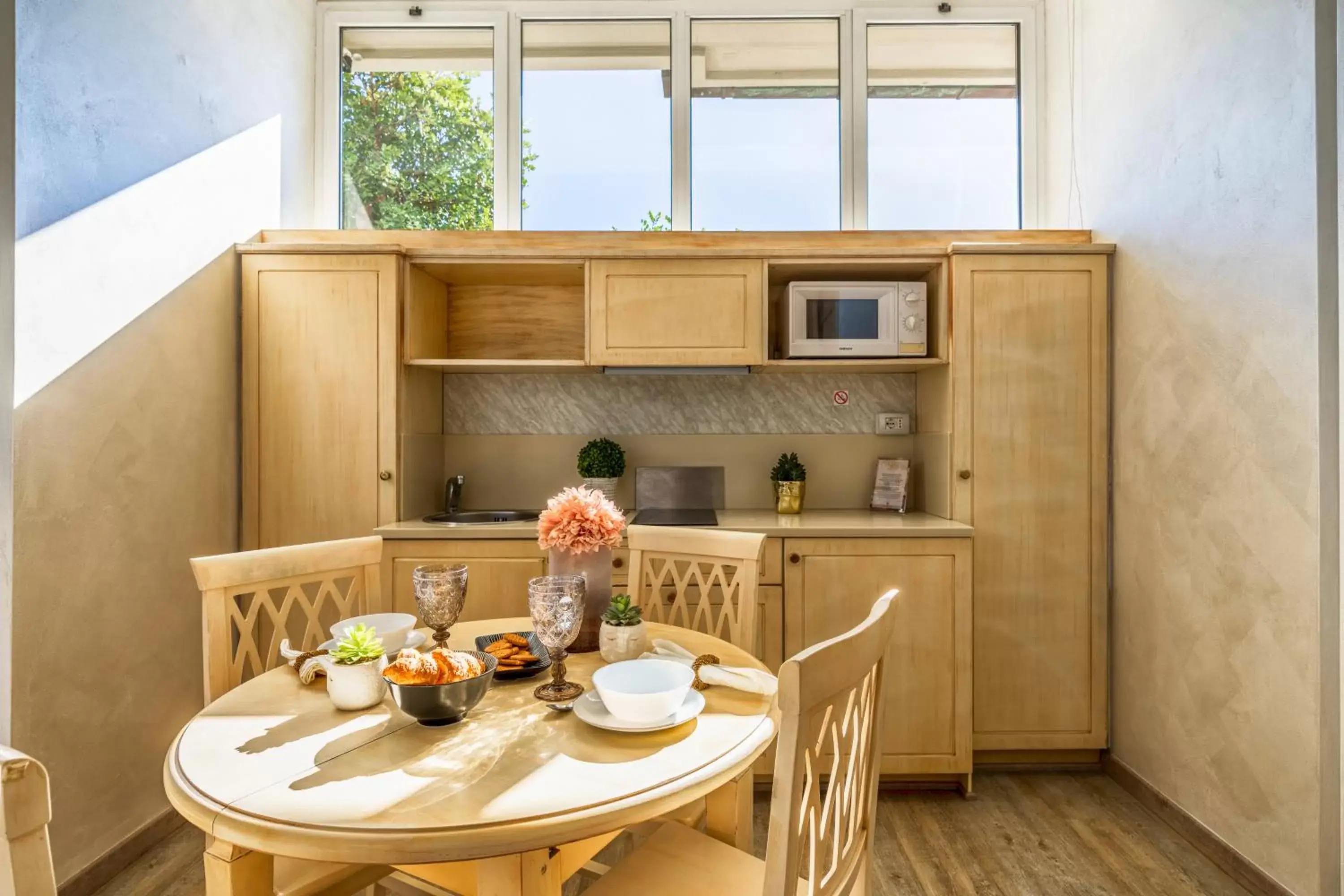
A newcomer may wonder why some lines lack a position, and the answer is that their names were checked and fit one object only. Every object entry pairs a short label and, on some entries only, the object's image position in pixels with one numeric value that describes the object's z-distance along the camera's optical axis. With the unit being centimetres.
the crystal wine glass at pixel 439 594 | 133
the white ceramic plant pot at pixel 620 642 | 137
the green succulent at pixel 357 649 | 114
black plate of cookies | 131
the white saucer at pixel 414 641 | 140
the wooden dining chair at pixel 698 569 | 178
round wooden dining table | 82
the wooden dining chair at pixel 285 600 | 126
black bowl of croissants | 105
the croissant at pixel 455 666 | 108
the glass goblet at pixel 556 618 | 120
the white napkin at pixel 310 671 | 127
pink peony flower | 144
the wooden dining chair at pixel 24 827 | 58
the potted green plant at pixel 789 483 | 284
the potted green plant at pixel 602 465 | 284
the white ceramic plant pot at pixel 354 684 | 115
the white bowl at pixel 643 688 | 105
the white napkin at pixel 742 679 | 120
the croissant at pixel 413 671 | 106
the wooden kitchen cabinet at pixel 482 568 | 239
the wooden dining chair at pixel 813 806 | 82
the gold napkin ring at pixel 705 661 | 131
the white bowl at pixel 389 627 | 137
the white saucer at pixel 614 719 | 106
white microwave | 262
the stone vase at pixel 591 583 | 146
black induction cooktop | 259
